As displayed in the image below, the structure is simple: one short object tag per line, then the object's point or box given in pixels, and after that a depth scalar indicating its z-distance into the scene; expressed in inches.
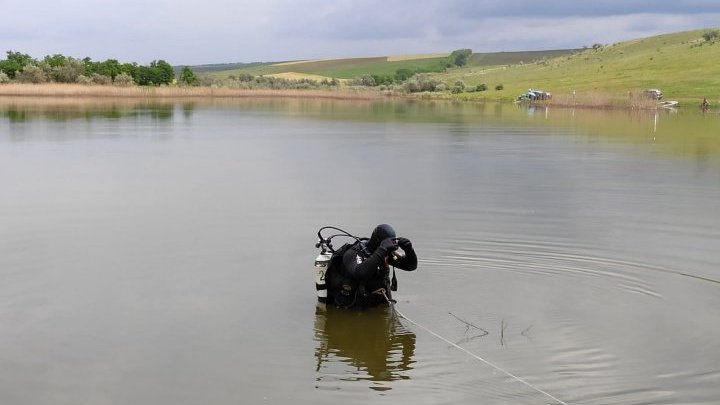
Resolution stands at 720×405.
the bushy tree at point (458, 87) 4524.1
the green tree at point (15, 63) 3730.3
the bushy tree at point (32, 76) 3567.9
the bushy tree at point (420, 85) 4653.1
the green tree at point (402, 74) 5925.2
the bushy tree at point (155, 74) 4274.1
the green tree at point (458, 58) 7460.6
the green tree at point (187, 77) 4333.2
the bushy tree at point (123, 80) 3785.4
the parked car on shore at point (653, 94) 3058.6
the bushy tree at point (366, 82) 5531.5
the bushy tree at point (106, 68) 3942.2
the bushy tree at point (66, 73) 3683.6
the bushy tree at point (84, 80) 3584.4
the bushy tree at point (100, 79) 3686.0
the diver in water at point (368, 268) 364.8
